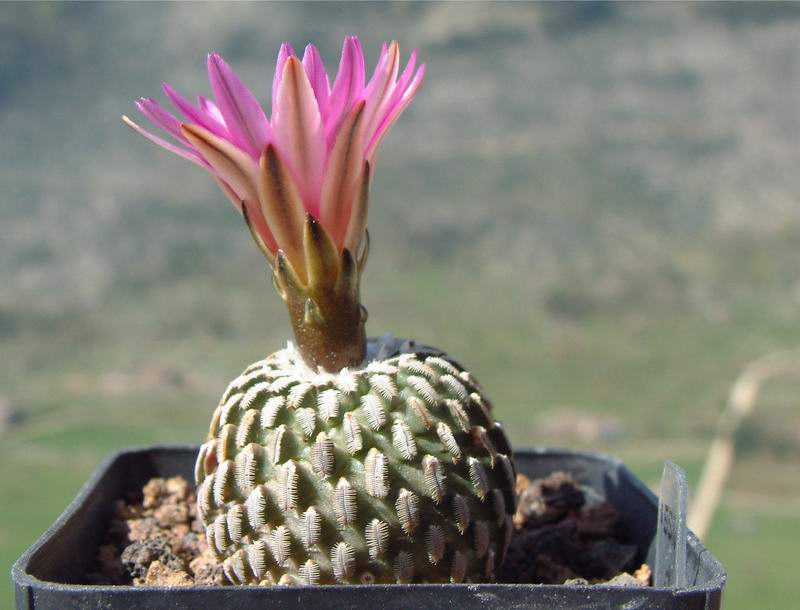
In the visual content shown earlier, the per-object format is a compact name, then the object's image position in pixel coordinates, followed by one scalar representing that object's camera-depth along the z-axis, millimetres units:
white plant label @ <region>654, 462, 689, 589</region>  142
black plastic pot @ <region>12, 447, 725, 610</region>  133
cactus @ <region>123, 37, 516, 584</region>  142
